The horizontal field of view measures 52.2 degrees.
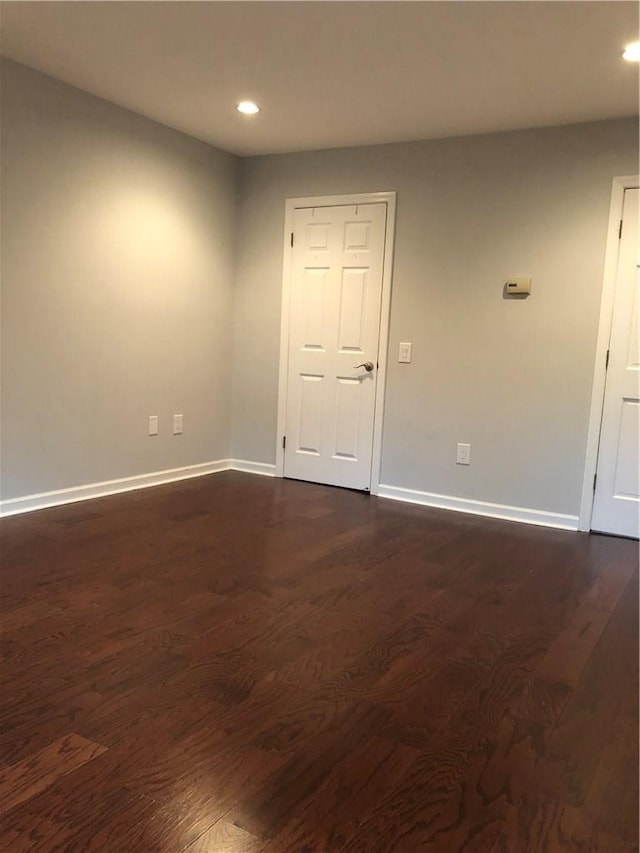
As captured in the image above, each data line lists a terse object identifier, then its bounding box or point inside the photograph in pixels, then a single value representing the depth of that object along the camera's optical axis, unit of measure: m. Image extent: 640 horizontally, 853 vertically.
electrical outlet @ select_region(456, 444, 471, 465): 4.16
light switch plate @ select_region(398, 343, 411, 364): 4.30
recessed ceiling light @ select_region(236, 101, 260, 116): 3.63
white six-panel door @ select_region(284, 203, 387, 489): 4.39
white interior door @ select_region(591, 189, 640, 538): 3.61
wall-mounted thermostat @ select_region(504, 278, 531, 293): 3.88
